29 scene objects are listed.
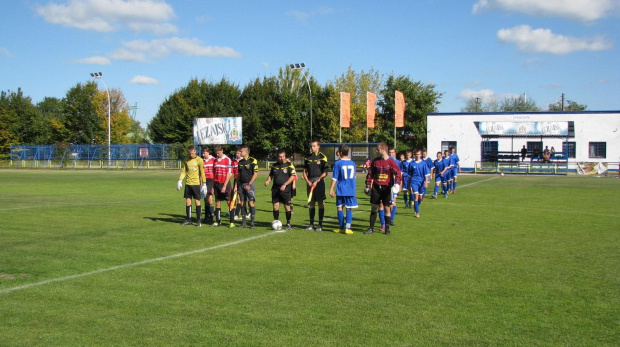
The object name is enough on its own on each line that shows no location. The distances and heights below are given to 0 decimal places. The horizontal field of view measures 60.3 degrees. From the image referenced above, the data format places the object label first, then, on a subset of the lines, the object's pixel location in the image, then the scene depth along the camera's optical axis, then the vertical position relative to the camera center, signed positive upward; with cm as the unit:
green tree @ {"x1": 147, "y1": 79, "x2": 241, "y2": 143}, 6488 +602
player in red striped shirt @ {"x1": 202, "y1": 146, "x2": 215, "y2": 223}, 1349 -35
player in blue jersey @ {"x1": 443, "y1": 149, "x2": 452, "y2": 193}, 2094 -40
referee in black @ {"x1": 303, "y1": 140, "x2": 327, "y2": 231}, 1224 -44
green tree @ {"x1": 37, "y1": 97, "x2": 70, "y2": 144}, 7662 +381
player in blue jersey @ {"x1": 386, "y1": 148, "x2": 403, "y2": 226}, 1166 -102
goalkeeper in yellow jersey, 1306 -56
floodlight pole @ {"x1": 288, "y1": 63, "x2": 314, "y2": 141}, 5048 +878
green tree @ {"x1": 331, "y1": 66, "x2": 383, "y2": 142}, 6238 +776
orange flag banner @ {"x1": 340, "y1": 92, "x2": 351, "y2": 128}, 4256 +376
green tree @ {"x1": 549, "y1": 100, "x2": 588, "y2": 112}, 9968 +972
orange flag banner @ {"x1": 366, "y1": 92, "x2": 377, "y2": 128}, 4342 +397
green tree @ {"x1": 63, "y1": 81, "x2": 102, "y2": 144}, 7588 +590
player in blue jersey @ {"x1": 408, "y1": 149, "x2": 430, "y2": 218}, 1482 -58
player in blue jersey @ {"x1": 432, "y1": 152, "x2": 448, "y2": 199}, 2064 -49
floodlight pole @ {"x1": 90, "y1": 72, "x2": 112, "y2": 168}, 6112 +945
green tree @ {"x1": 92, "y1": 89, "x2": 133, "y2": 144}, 7712 +609
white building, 4534 +194
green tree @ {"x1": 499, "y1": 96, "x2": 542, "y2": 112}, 9981 +986
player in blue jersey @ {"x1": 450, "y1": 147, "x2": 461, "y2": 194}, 2175 -21
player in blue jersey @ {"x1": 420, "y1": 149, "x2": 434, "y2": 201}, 1722 -23
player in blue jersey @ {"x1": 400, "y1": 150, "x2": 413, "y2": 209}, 1620 -25
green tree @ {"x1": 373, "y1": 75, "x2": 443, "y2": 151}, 6550 +590
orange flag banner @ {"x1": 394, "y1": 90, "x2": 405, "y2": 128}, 4462 +409
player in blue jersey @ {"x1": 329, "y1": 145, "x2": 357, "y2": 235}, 1151 -55
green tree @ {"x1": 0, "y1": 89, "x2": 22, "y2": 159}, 7331 +424
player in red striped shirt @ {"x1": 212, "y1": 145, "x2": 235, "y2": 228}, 1323 -54
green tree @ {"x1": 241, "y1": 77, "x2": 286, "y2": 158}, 6047 +426
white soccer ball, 1211 -154
